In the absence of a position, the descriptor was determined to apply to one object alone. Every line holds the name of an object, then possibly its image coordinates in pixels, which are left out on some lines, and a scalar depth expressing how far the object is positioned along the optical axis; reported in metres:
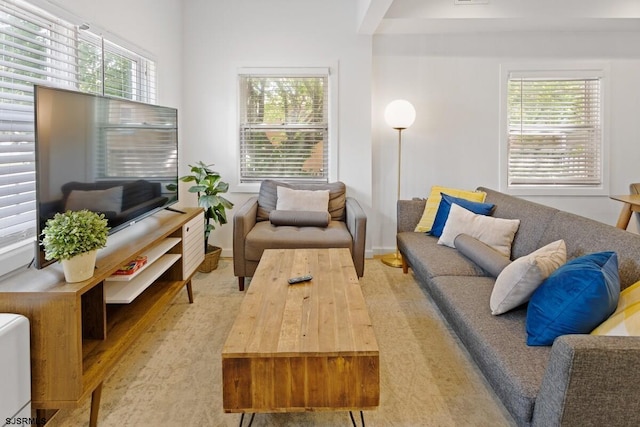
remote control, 2.24
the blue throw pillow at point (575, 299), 1.49
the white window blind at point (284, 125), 4.36
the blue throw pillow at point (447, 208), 3.38
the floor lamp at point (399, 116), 4.12
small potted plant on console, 1.62
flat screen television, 1.74
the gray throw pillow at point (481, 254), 2.47
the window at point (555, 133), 4.48
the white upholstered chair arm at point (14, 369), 1.39
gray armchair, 3.31
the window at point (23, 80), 1.92
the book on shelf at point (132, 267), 2.21
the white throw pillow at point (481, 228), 2.91
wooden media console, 1.56
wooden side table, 3.84
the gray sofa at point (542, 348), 1.18
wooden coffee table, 1.49
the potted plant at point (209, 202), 3.79
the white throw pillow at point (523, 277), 1.81
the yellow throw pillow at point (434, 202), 3.69
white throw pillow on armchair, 3.89
